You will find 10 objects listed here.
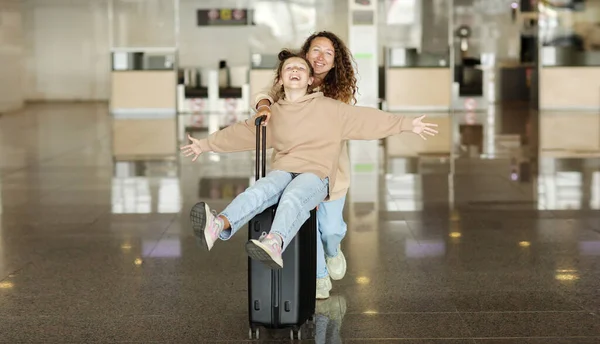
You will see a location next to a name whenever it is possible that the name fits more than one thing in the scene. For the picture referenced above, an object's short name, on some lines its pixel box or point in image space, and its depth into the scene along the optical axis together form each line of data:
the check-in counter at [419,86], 21.53
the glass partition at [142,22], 24.62
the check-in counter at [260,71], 22.55
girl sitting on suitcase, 4.38
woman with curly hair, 4.75
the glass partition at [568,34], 20.91
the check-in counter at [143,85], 21.80
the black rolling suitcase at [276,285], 4.23
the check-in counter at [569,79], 20.75
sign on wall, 24.95
